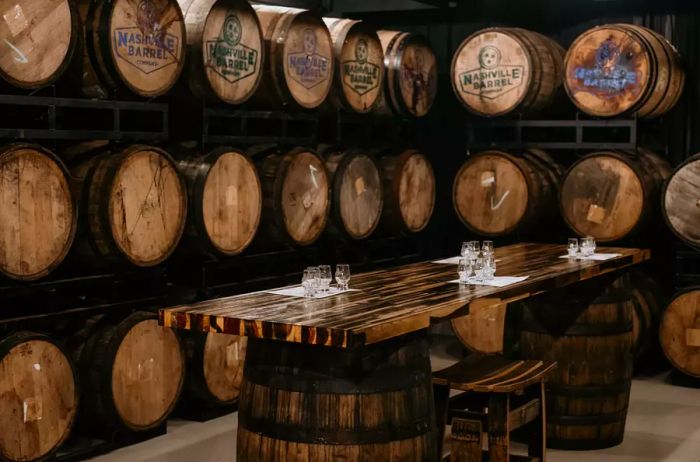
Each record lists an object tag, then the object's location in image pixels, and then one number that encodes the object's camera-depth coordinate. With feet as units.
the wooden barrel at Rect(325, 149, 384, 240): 25.39
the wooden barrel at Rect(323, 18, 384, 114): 25.73
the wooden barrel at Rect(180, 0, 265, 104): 21.26
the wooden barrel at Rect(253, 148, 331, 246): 23.30
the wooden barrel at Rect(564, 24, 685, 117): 25.98
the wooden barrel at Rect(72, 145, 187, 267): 19.12
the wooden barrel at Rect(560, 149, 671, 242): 26.08
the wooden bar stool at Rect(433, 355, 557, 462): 15.74
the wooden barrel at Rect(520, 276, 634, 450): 19.65
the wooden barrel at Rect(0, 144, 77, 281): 17.24
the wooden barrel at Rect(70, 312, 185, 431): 19.27
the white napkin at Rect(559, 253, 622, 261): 19.94
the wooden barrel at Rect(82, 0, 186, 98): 18.94
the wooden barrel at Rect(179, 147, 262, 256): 21.27
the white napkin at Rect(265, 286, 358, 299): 15.03
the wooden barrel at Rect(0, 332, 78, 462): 17.39
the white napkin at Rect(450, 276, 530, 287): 16.35
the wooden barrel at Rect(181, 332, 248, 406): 21.65
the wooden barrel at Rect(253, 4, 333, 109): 23.44
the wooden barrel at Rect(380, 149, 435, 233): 27.58
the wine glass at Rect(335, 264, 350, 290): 15.26
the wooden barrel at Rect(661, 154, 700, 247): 25.23
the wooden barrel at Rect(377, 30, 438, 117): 27.89
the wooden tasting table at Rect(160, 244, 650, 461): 12.60
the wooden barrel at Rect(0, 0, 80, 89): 16.96
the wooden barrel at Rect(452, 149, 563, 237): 27.50
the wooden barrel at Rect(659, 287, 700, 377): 25.17
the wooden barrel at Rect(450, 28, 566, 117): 27.35
